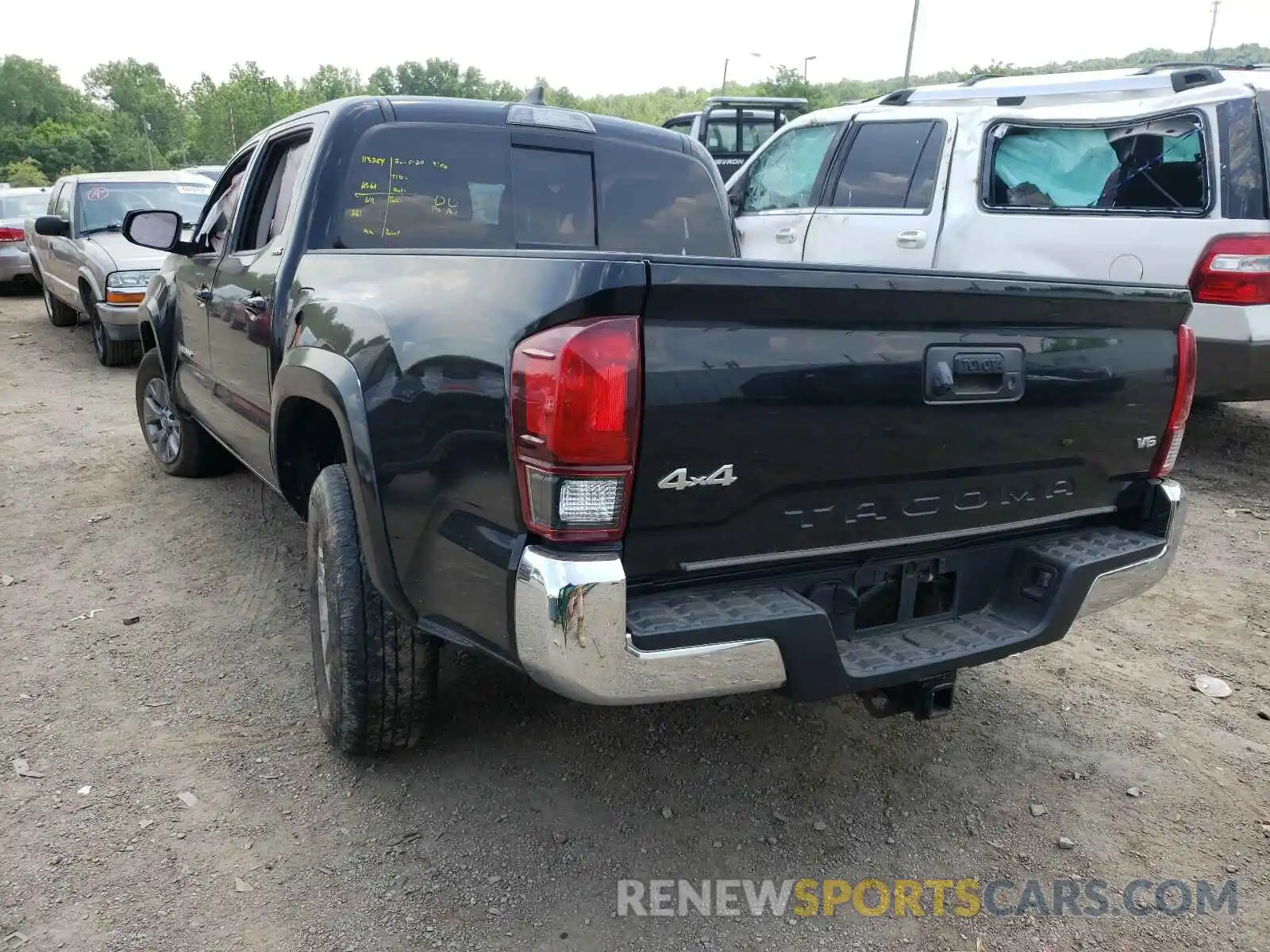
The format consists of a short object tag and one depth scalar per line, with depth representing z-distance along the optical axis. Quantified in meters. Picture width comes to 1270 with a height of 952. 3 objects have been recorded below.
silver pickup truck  8.33
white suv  5.00
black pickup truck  1.93
